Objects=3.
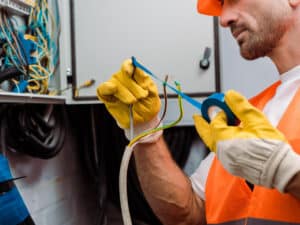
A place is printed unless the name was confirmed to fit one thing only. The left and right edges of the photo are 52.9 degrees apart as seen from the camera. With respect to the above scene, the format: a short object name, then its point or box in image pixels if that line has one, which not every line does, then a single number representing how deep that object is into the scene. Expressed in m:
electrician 0.57
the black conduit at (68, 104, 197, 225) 1.50
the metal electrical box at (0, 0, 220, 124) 1.10
